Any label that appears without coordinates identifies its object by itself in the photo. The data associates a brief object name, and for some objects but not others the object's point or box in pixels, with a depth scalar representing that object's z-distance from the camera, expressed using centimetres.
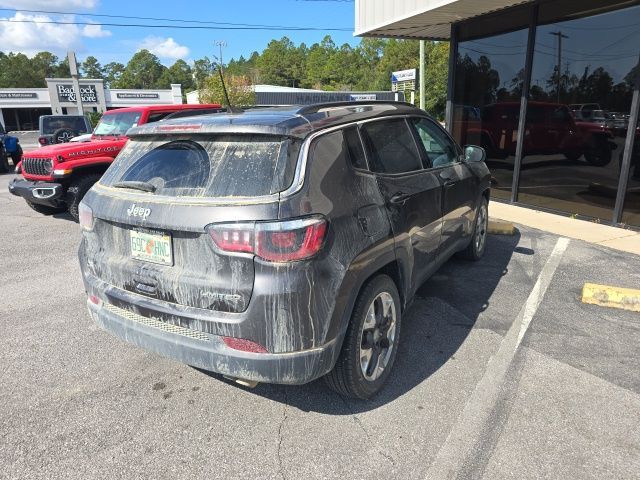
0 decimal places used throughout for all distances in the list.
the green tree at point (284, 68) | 12450
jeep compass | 226
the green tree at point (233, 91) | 3534
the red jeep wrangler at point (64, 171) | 724
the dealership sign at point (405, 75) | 1905
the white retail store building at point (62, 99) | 5197
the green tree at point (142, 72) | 12788
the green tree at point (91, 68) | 12962
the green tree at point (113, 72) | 13550
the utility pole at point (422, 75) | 1688
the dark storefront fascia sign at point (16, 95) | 5341
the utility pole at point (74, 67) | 3002
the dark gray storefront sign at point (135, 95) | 5491
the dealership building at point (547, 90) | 691
